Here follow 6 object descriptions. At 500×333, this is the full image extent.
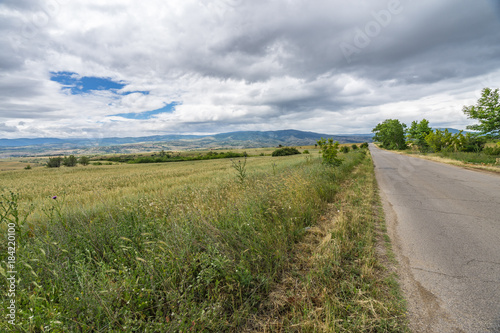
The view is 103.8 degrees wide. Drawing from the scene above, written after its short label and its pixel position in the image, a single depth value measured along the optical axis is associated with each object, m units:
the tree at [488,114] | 25.80
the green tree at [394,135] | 63.34
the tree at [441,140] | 29.35
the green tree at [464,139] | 28.12
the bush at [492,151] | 20.44
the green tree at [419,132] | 47.55
